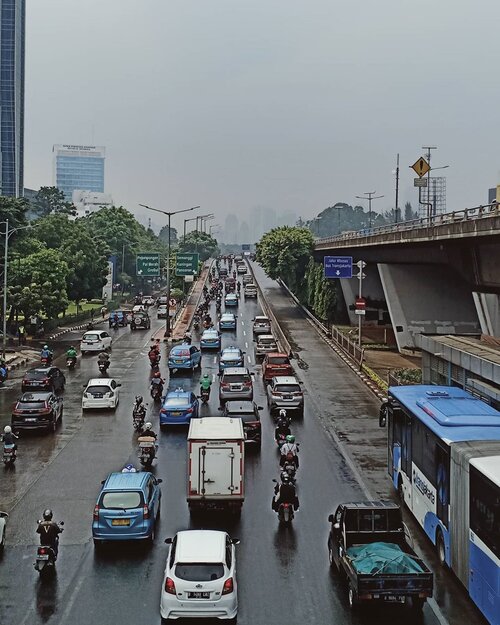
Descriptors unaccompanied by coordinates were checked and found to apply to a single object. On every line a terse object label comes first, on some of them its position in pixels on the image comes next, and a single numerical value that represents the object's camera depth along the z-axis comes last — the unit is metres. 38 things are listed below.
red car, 40.62
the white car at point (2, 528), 17.11
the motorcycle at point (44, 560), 15.63
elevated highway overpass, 36.69
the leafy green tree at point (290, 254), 94.75
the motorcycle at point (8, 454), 24.77
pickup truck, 13.25
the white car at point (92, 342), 52.91
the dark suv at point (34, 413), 29.17
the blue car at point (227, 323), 67.62
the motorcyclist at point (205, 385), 35.62
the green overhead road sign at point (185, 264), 70.94
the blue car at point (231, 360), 43.06
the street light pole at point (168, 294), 62.03
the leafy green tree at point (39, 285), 57.94
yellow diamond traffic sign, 43.22
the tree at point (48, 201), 167.01
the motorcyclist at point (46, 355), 45.43
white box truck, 19.02
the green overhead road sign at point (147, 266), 71.12
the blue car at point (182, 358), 45.00
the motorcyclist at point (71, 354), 46.75
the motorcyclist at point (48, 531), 15.90
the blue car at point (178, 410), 30.22
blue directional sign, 57.97
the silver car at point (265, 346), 52.47
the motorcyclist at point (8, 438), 24.53
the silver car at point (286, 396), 33.25
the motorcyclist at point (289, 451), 21.45
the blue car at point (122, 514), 16.92
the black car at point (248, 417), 26.77
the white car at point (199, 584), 12.98
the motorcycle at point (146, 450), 24.64
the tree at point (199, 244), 168.75
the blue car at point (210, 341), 55.16
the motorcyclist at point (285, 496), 18.91
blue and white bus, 12.70
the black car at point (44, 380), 36.09
